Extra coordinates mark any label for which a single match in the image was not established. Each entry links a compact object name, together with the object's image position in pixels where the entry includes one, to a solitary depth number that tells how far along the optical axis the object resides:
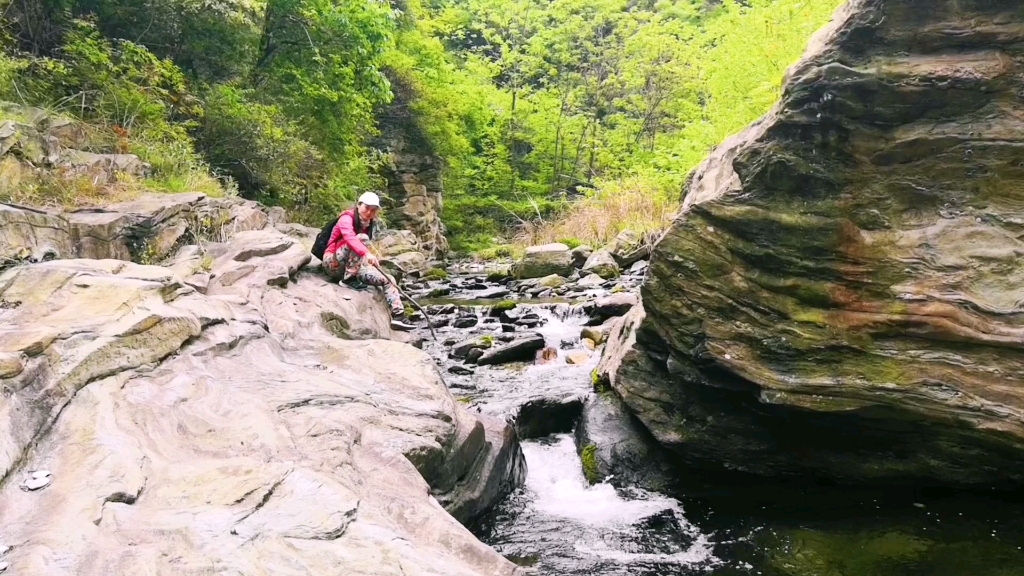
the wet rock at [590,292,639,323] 13.25
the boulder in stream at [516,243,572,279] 20.45
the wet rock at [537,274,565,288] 18.48
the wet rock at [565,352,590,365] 10.62
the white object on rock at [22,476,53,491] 3.45
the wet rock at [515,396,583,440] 7.98
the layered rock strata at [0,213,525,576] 3.08
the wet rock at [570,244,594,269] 21.31
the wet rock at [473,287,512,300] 18.32
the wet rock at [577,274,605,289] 17.84
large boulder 5.06
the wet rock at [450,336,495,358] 11.62
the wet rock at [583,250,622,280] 18.95
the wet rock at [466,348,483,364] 11.29
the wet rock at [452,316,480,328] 14.21
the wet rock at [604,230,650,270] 20.33
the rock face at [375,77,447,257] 30.14
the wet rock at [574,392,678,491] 6.82
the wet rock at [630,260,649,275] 18.98
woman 10.09
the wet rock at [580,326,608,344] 11.86
